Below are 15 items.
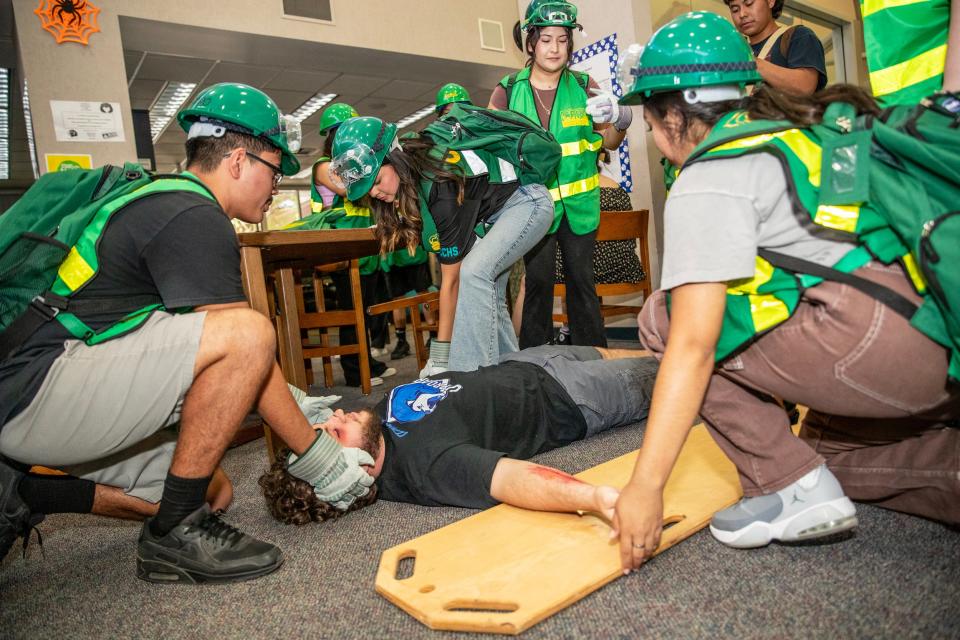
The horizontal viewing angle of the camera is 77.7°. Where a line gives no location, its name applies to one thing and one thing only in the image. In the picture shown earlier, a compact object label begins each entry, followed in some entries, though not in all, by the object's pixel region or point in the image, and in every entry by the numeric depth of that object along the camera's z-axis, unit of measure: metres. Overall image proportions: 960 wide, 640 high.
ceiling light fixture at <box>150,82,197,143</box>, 6.55
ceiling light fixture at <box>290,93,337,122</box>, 7.30
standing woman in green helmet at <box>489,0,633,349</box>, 2.58
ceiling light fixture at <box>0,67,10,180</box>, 5.87
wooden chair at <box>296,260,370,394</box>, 3.29
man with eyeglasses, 1.23
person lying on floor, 1.41
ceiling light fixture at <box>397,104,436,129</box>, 8.23
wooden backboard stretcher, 1.03
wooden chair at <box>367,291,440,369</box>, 3.63
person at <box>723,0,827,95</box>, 2.23
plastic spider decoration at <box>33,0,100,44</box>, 3.83
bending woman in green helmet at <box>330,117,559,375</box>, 2.10
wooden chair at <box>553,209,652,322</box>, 3.15
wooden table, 1.95
